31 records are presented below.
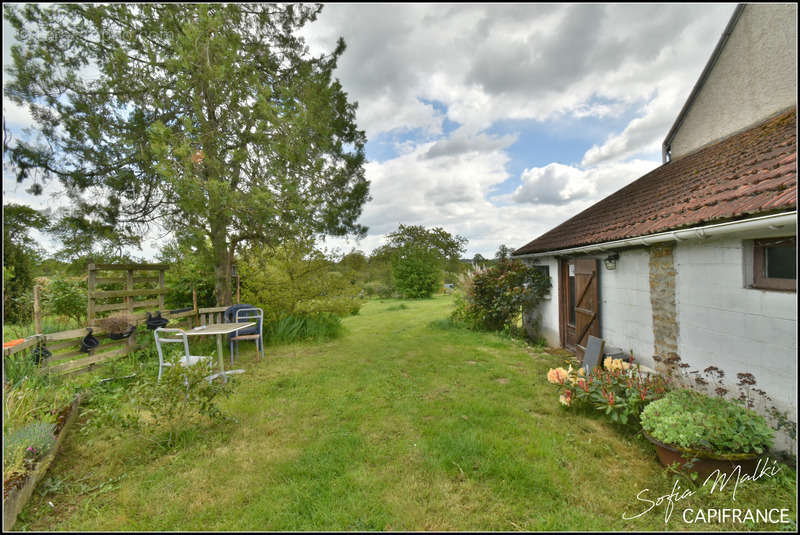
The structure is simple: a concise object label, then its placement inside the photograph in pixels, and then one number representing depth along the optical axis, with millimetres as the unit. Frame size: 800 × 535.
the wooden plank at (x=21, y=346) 3622
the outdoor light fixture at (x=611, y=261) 5047
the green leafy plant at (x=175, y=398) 3039
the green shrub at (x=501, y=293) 8016
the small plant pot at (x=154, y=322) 5762
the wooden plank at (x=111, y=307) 5426
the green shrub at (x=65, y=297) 5664
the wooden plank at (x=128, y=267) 5443
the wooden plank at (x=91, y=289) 5277
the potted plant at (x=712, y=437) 2439
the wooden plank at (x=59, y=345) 4421
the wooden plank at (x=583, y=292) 5688
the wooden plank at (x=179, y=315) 6312
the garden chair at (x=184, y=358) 4020
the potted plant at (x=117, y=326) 5148
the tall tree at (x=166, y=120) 4609
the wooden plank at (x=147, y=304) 6116
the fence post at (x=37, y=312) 4273
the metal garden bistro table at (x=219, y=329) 4660
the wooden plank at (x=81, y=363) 4258
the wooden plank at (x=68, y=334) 4315
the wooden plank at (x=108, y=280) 5445
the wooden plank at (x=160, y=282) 6522
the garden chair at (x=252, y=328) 6246
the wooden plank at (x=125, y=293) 5328
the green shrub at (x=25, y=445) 2347
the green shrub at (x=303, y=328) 7758
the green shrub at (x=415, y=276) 21594
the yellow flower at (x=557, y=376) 4184
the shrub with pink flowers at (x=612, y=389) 3326
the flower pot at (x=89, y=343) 4641
